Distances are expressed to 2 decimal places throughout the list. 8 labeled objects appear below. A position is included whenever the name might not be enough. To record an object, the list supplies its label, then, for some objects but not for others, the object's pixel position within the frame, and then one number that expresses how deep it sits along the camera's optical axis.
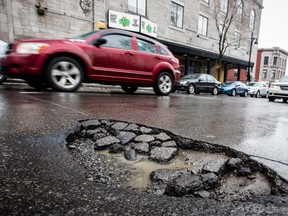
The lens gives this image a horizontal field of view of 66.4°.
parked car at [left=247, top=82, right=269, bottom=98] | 20.03
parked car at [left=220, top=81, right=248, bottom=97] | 17.28
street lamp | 28.19
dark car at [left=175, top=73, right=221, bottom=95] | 12.97
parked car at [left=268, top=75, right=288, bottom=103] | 11.09
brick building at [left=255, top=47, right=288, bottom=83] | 56.94
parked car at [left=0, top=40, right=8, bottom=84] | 6.50
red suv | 4.56
